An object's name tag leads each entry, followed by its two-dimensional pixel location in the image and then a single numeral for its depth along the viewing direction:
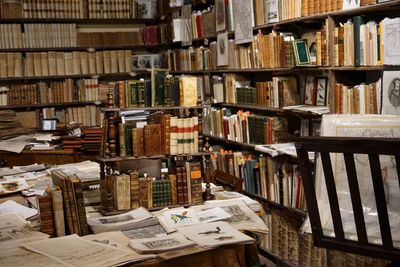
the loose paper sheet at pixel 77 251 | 1.89
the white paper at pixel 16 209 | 2.55
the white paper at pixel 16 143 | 4.73
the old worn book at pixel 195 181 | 2.63
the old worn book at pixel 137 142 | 2.55
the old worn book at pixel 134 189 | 2.53
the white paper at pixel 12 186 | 3.08
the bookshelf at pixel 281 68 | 3.28
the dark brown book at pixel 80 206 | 2.23
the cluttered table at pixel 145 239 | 1.95
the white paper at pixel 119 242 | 1.92
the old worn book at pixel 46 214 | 2.20
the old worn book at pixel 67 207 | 2.22
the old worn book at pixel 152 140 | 2.58
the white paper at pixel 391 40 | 2.85
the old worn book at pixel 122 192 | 2.49
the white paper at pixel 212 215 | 2.37
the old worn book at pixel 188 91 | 2.67
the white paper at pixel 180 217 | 2.33
